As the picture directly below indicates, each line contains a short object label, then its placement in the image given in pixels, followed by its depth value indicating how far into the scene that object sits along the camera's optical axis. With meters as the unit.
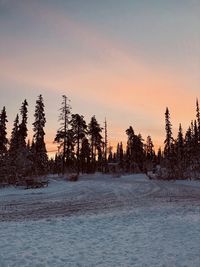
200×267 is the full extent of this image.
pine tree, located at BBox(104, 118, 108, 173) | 51.67
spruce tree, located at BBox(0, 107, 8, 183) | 36.38
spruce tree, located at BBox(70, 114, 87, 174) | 42.07
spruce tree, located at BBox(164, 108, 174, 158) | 49.89
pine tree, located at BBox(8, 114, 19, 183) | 23.50
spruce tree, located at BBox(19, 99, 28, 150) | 36.64
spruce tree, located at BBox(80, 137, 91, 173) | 48.74
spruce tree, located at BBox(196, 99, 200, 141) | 41.40
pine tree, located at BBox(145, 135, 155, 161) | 76.40
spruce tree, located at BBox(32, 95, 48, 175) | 33.85
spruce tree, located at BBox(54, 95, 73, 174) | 38.02
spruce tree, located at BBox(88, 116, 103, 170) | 50.04
